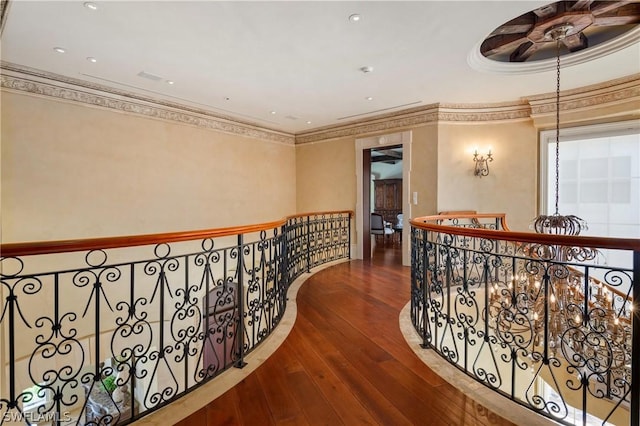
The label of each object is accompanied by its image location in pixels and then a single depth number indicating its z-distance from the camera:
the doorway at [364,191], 6.46
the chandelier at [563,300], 1.93
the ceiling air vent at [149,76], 4.10
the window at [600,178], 4.51
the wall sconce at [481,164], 5.52
